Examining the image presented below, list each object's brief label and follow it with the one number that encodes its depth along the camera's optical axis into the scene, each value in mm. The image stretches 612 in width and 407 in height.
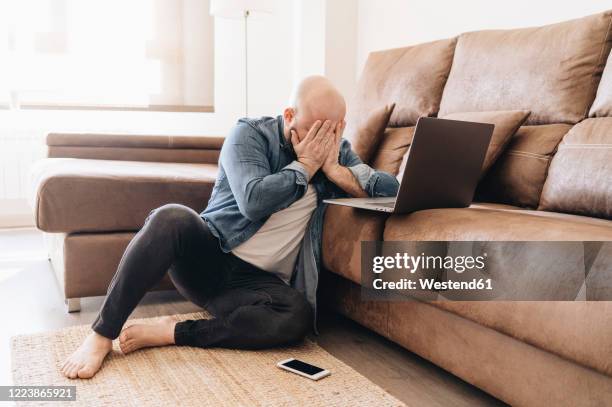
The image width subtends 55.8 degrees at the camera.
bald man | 1483
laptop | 1314
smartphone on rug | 1438
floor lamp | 3576
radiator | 3730
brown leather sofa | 1109
